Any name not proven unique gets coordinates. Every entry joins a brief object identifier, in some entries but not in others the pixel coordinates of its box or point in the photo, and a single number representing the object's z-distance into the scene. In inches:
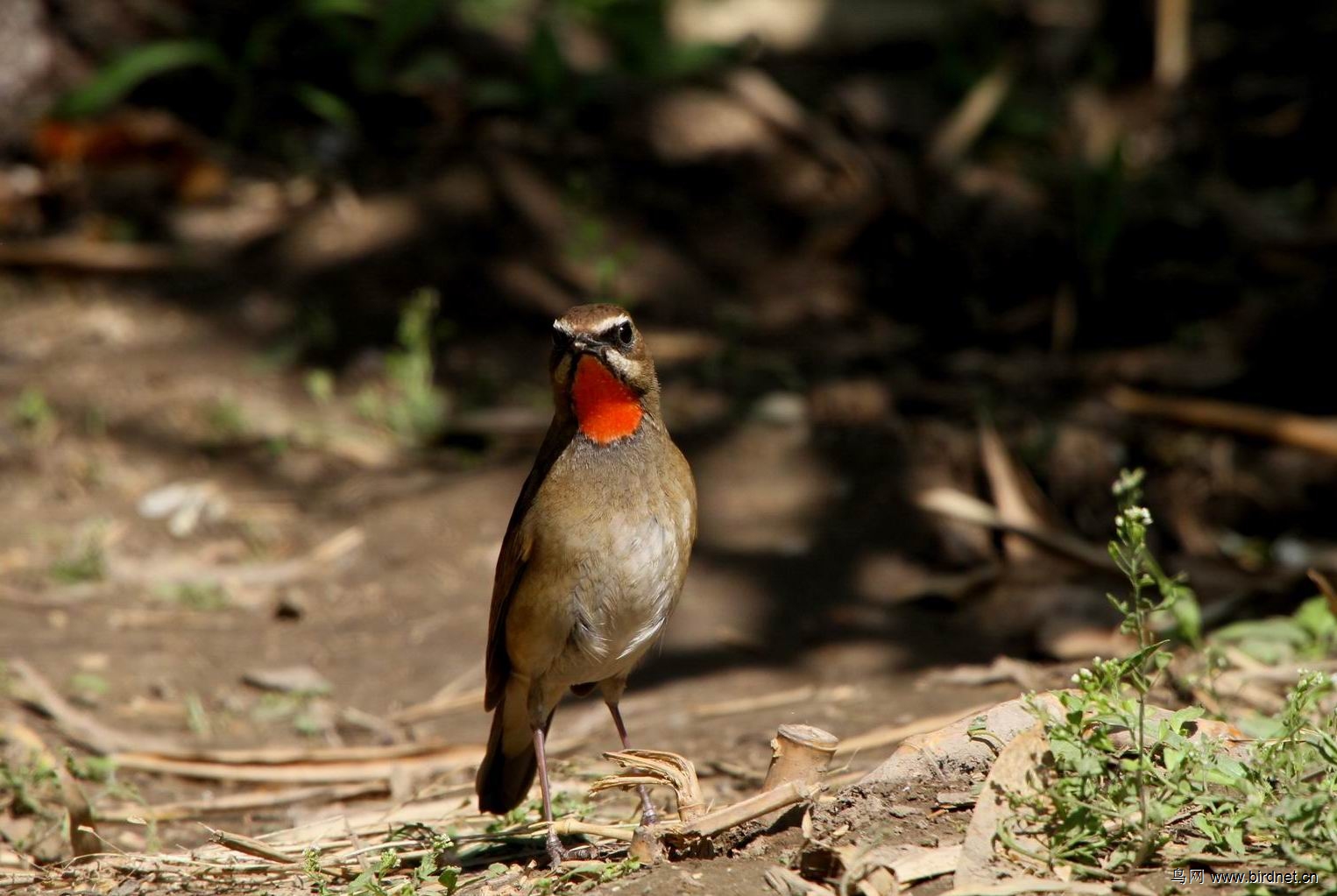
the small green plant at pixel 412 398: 597.3
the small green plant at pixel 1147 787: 243.4
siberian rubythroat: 324.8
